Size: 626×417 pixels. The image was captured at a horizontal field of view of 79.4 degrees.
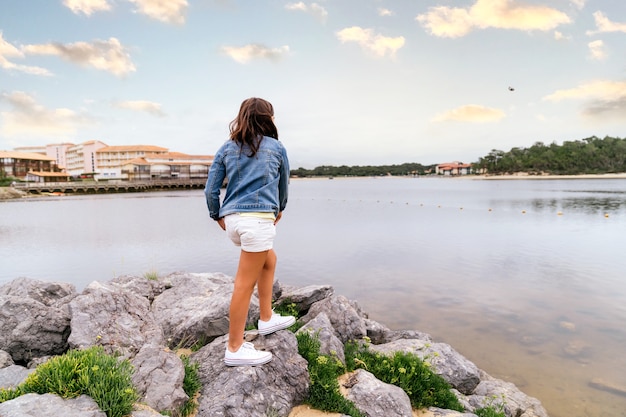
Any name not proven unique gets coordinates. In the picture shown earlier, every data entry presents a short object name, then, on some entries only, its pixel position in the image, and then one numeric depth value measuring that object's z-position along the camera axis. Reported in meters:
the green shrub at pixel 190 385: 3.95
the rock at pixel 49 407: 2.81
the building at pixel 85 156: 148.62
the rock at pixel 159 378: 3.78
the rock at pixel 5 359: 4.82
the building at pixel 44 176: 96.31
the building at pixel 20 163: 99.75
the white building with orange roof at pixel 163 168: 112.69
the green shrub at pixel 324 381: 4.36
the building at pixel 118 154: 137.75
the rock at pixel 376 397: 4.45
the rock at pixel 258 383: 3.95
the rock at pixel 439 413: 4.73
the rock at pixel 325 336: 5.28
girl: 3.94
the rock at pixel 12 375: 4.23
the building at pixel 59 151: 172.00
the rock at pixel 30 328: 5.30
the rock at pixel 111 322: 4.95
